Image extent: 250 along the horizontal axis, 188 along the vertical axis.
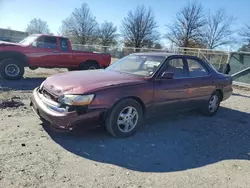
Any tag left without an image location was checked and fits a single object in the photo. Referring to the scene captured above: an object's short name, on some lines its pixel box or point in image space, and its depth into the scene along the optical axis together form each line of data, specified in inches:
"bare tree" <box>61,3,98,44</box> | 1770.5
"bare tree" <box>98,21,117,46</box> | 1791.1
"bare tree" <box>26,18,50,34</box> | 2155.2
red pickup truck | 283.3
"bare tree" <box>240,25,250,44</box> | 1503.3
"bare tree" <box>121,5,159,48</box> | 1670.7
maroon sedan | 115.6
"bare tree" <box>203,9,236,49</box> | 1575.8
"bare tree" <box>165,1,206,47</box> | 1498.5
